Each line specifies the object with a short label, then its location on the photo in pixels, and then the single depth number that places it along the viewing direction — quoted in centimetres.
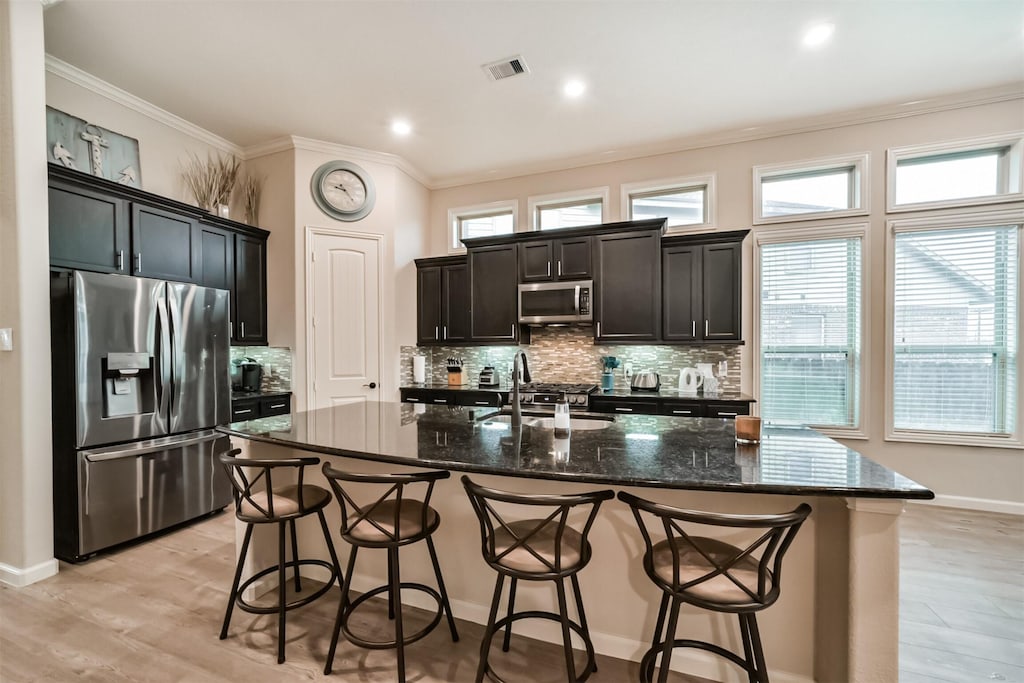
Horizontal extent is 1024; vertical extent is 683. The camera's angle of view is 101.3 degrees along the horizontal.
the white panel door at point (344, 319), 425
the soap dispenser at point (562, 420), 199
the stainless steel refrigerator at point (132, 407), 257
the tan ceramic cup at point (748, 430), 180
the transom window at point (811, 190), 378
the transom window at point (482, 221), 502
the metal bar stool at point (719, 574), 118
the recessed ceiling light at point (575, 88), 328
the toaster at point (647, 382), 424
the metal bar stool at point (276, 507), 179
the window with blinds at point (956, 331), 343
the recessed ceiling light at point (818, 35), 270
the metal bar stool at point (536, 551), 134
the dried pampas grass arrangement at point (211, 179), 400
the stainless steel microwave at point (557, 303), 423
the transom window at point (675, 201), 422
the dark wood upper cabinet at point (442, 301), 480
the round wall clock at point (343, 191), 429
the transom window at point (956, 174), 342
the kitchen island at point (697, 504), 132
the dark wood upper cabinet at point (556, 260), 428
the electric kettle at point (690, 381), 405
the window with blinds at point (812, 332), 381
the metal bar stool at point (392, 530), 159
